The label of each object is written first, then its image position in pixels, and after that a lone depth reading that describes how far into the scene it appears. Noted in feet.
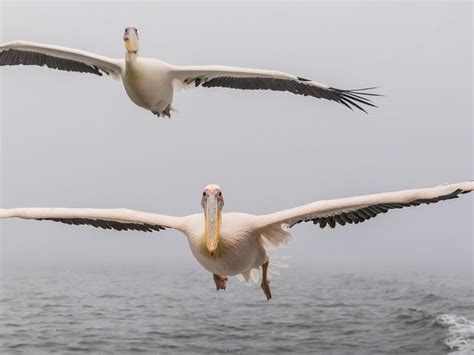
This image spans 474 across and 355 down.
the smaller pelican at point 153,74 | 39.52
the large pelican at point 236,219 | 27.40
